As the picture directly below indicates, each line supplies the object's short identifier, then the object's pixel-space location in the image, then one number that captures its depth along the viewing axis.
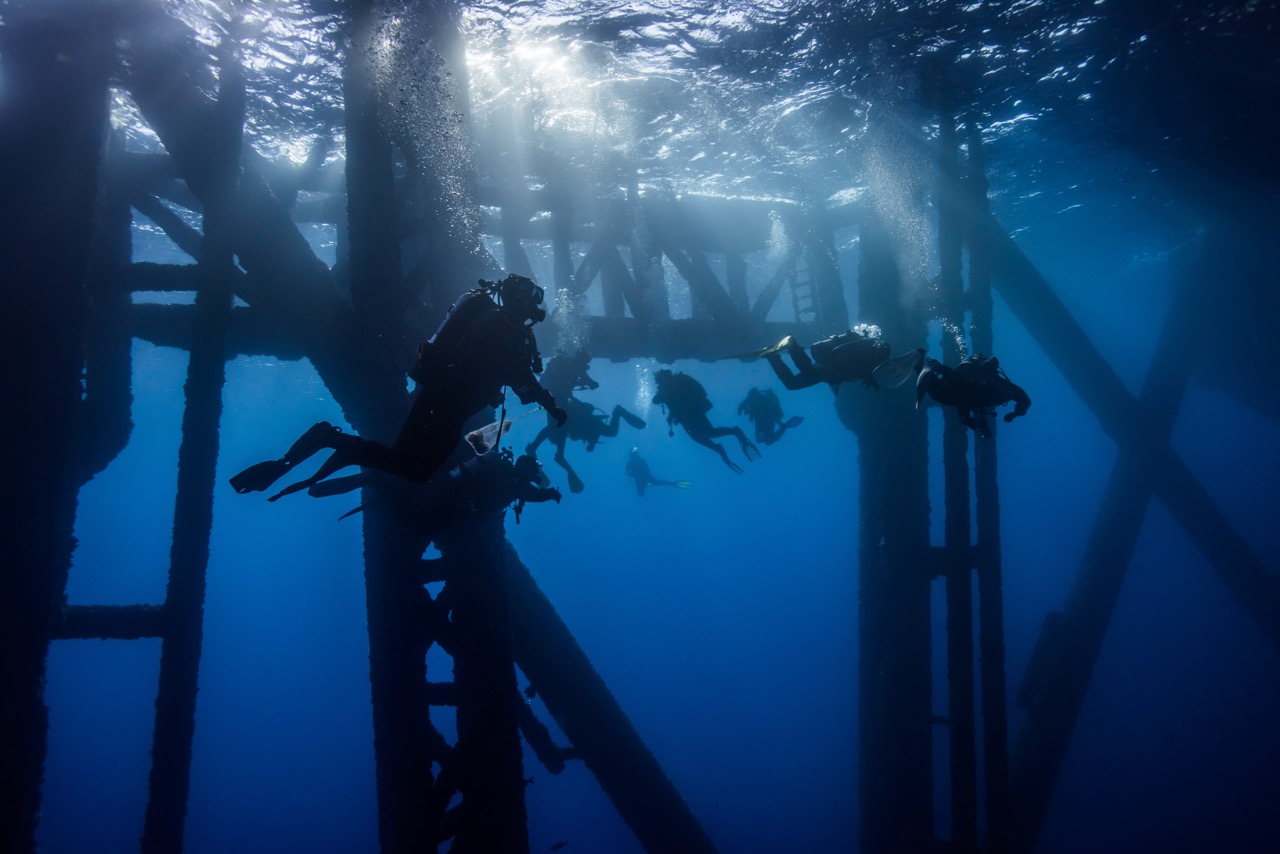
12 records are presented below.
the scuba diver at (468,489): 4.12
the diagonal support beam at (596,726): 6.08
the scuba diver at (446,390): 3.49
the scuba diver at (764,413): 9.02
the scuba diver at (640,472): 13.02
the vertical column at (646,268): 7.78
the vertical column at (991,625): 6.12
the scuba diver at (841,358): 4.71
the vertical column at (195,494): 4.27
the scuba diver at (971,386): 4.38
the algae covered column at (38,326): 4.03
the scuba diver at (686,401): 8.05
